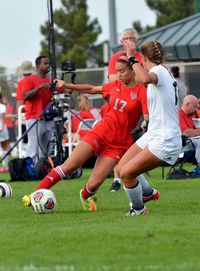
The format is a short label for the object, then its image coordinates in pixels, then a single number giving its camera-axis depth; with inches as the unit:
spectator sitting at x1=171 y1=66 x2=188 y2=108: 800.9
